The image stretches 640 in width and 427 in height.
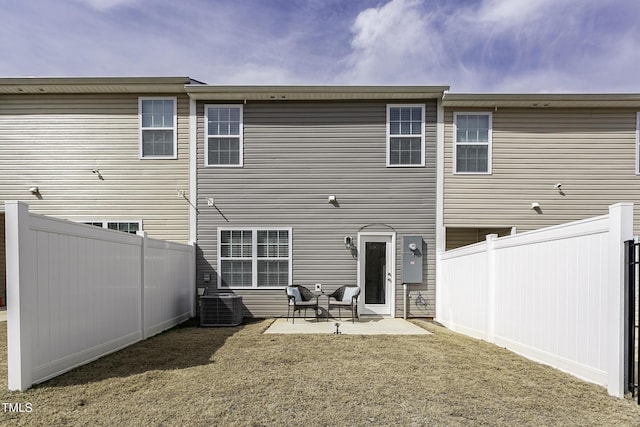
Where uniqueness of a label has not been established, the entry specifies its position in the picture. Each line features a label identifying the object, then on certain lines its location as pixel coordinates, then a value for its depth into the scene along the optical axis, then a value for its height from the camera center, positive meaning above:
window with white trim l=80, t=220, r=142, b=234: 9.68 -0.36
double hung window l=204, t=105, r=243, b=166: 9.74 +1.67
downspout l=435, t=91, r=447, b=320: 9.62 +0.84
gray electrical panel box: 9.52 -1.10
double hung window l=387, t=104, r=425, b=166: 9.72 +1.75
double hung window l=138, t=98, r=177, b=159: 9.75 +1.89
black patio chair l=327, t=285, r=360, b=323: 8.99 -1.92
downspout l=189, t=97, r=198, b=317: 9.70 +0.81
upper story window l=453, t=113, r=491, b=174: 9.66 +1.56
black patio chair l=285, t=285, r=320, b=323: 8.83 -1.93
